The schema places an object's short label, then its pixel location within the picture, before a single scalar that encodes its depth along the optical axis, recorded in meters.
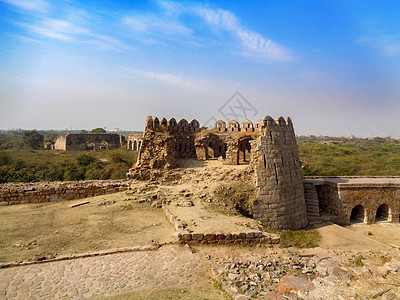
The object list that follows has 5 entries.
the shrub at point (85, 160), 25.36
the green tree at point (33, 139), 47.20
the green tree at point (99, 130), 69.00
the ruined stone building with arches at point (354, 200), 13.22
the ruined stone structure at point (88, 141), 38.76
